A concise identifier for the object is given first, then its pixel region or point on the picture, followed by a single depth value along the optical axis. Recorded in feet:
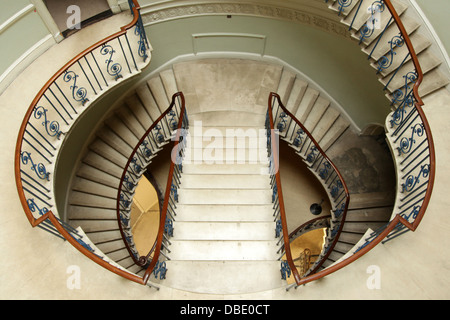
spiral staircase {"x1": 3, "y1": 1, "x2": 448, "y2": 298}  17.47
